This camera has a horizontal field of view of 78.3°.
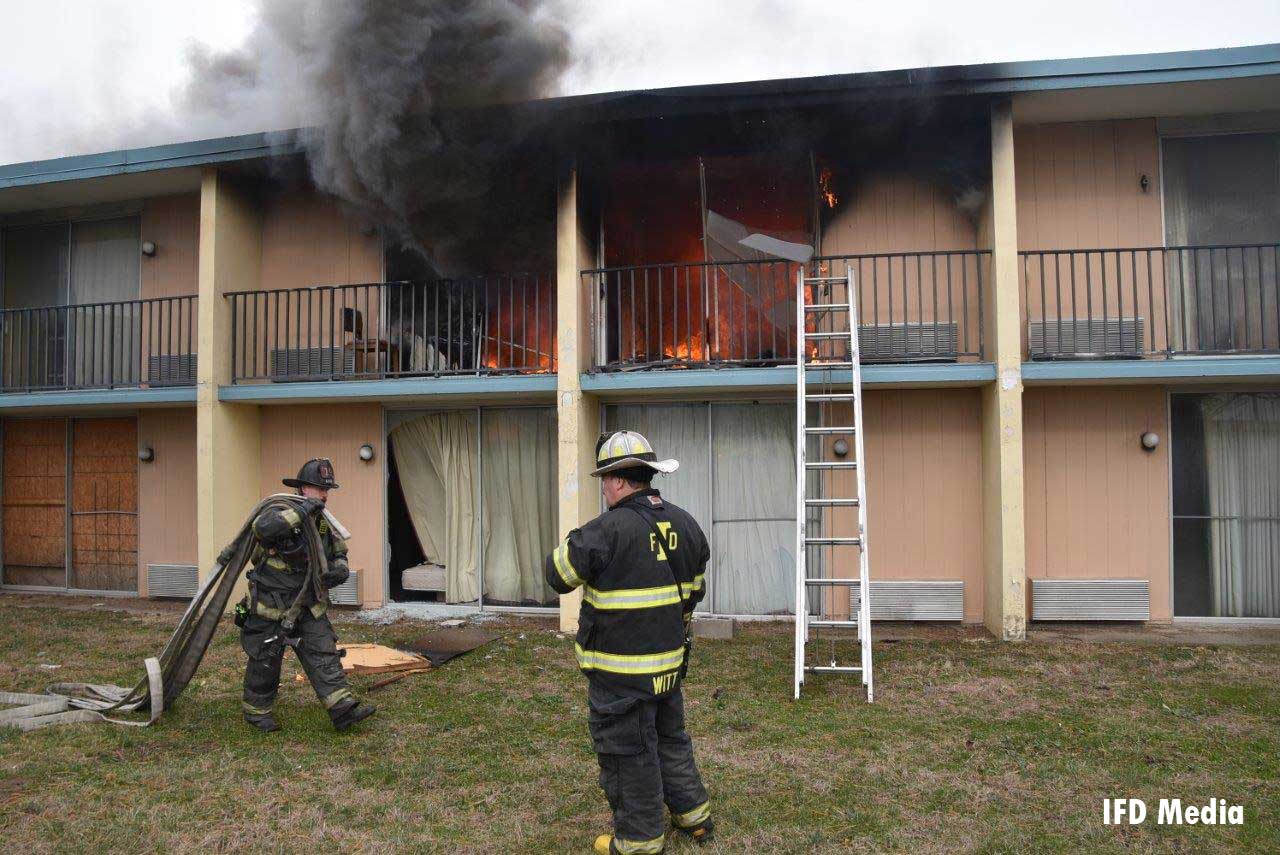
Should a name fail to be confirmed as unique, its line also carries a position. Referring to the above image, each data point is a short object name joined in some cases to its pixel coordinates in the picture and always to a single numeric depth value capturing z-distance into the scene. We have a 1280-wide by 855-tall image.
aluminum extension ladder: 6.78
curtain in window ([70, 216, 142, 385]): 10.26
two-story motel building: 7.42
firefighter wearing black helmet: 4.90
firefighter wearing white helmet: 3.23
